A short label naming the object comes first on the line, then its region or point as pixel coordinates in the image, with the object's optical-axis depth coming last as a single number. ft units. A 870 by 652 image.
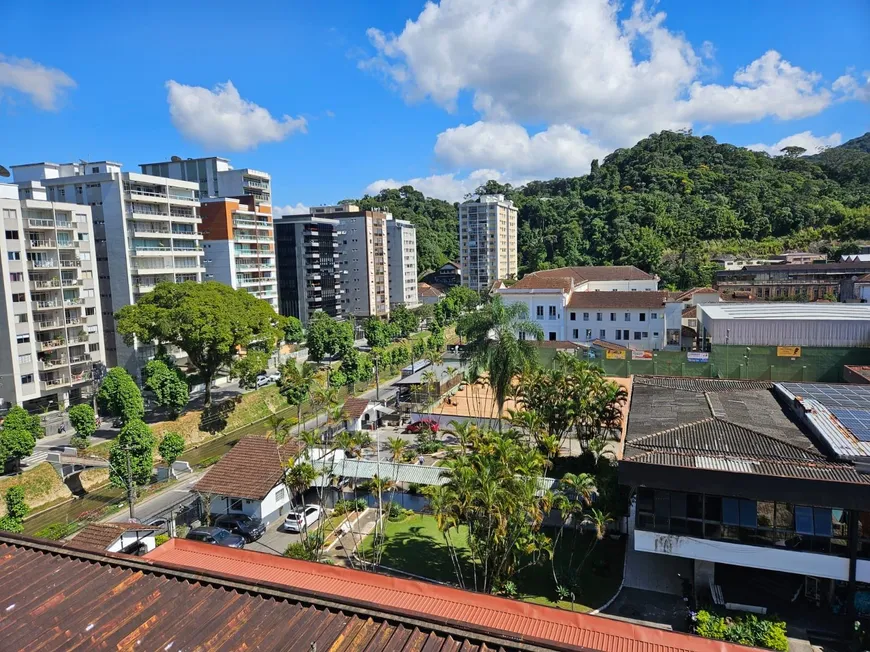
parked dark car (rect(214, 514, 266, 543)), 73.67
